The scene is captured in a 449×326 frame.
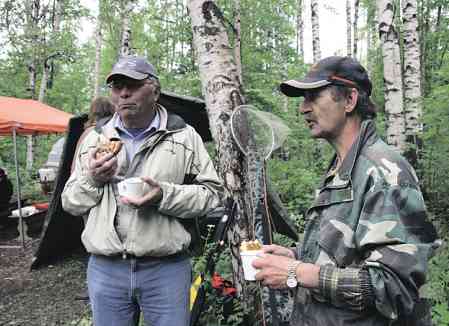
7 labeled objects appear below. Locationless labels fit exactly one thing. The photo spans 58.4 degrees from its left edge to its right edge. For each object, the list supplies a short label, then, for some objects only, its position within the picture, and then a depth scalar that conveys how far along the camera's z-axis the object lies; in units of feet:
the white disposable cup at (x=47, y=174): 25.03
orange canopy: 25.77
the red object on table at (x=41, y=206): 28.14
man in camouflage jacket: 4.41
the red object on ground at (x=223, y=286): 11.82
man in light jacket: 7.70
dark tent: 14.20
